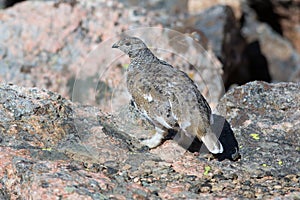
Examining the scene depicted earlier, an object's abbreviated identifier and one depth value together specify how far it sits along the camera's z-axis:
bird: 11.80
